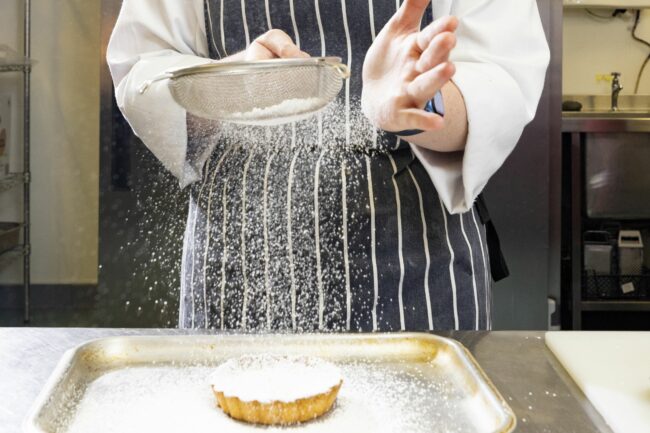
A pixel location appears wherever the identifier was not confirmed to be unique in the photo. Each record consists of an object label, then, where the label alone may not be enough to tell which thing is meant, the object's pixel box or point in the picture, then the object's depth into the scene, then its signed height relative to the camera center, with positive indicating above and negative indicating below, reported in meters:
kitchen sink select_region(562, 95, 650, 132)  2.67 +0.38
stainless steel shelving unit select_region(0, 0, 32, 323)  3.20 +0.16
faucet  3.29 +0.53
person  1.11 +0.03
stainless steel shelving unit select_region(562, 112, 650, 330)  2.67 +0.06
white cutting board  0.69 -0.17
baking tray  0.69 -0.18
